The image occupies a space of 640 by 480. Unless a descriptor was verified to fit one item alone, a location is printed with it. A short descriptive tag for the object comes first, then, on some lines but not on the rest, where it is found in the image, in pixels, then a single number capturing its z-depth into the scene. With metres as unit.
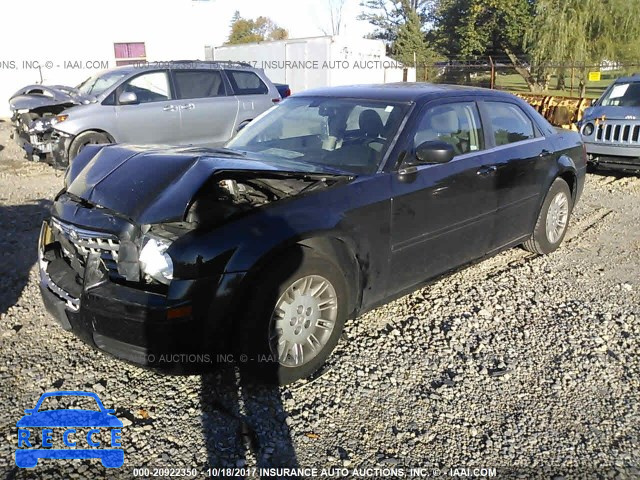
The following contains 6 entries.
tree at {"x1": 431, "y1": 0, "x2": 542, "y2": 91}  35.53
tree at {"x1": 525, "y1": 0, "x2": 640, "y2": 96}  26.42
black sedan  2.92
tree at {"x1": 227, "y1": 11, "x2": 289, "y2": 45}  72.25
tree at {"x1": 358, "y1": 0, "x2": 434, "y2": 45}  48.81
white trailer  23.28
